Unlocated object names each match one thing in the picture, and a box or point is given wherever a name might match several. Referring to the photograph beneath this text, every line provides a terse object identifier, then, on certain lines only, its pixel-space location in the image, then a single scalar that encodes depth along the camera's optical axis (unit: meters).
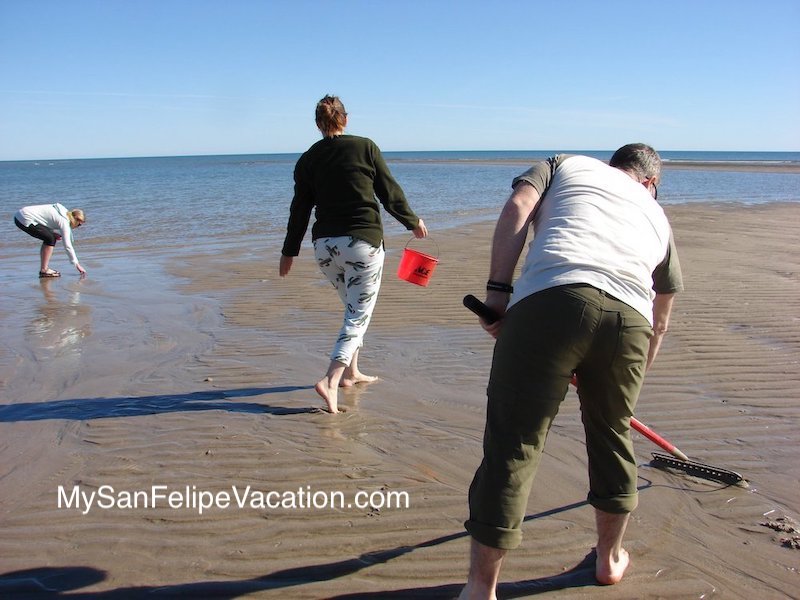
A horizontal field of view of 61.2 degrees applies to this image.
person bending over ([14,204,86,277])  9.30
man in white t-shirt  2.15
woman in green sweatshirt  4.02
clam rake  3.35
